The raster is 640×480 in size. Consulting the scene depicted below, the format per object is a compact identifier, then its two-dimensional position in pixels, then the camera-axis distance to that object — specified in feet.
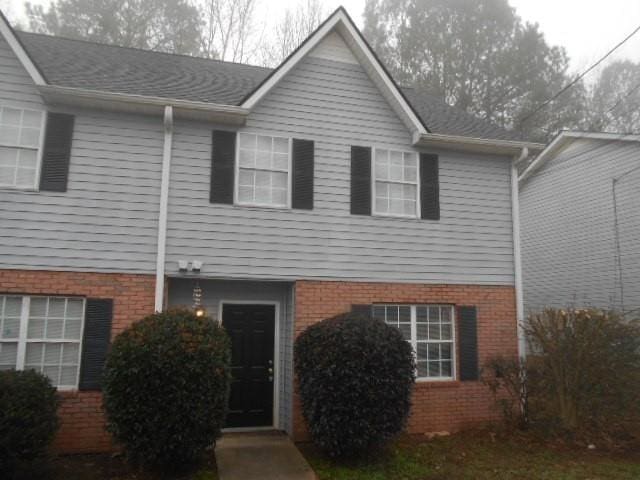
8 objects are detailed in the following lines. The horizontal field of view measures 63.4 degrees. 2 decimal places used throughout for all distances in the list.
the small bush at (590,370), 28.45
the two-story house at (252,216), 26.91
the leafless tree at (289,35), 72.13
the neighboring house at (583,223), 46.32
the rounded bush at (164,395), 21.67
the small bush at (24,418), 20.66
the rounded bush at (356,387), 24.29
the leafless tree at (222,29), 73.24
